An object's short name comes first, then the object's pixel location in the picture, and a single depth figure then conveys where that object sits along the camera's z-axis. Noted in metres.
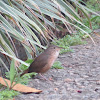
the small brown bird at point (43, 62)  7.66
